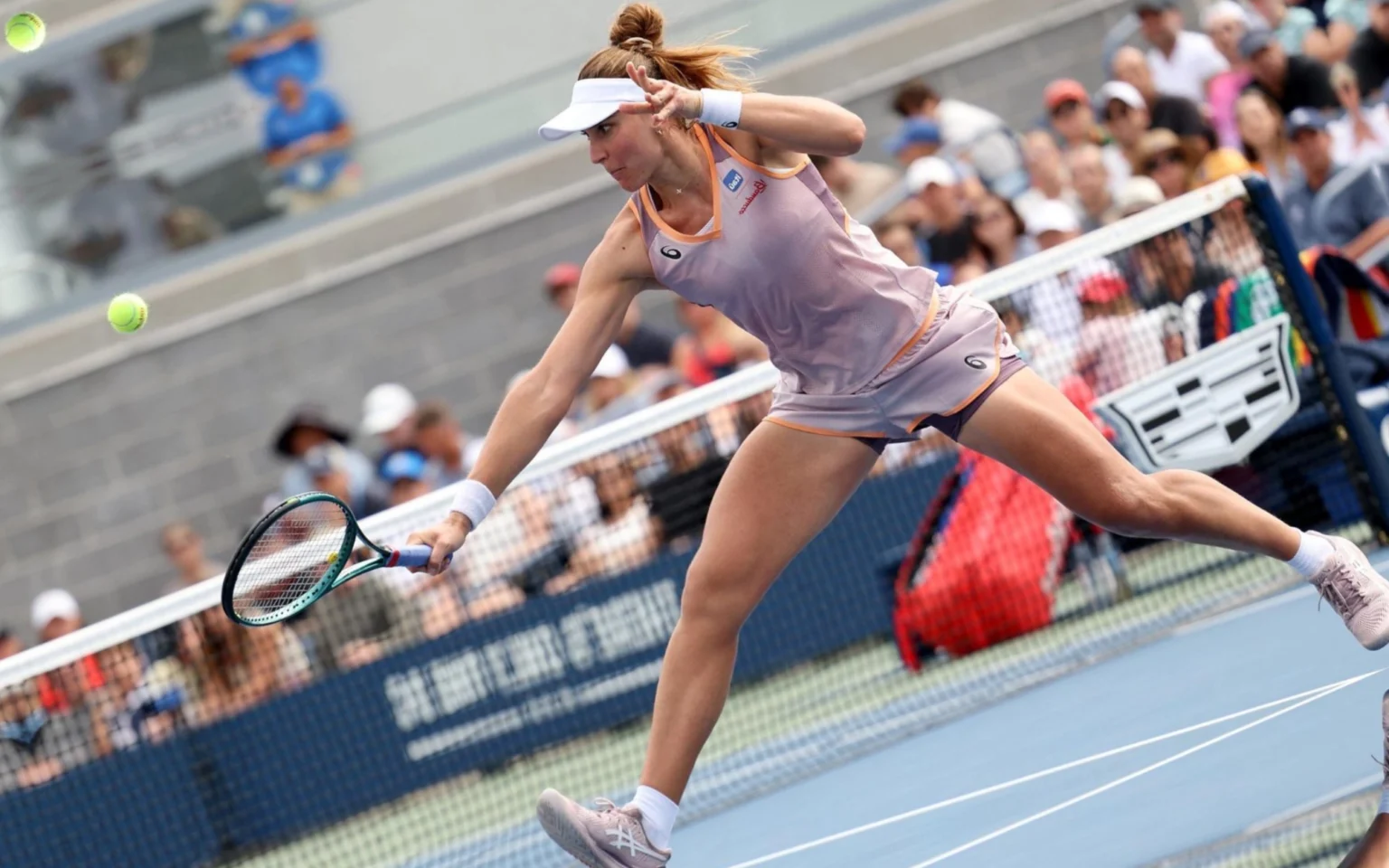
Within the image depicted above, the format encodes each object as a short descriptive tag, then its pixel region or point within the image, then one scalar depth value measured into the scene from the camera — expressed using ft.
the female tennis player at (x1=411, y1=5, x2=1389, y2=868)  29.55
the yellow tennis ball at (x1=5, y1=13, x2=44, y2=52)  56.03
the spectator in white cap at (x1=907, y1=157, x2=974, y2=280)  65.67
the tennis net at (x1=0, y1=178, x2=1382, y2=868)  51.83
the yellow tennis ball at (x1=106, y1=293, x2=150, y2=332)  51.80
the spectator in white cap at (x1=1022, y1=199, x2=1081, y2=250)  63.05
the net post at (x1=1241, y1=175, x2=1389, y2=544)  51.06
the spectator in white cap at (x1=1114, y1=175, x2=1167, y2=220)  61.67
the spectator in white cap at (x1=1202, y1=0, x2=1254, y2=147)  69.21
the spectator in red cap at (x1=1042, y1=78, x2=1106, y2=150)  70.08
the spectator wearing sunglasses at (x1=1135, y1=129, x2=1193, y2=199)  64.90
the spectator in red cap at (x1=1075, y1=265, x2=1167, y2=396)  52.85
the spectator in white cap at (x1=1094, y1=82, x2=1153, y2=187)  67.26
